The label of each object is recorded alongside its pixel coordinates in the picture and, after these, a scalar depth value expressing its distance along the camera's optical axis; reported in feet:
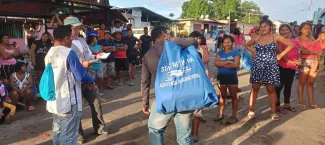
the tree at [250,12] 212.52
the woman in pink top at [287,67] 17.34
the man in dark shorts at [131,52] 28.73
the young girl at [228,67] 15.17
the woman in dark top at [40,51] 21.83
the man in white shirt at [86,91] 12.65
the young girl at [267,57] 15.79
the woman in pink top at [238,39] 30.46
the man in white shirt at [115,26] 35.20
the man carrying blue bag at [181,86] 8.70
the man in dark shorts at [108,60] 25.61
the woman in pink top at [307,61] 18.42
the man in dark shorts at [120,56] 26.35
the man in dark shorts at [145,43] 34.27
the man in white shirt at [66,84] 9.75
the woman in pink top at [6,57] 20.04
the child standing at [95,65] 22.21
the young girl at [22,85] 18.81
